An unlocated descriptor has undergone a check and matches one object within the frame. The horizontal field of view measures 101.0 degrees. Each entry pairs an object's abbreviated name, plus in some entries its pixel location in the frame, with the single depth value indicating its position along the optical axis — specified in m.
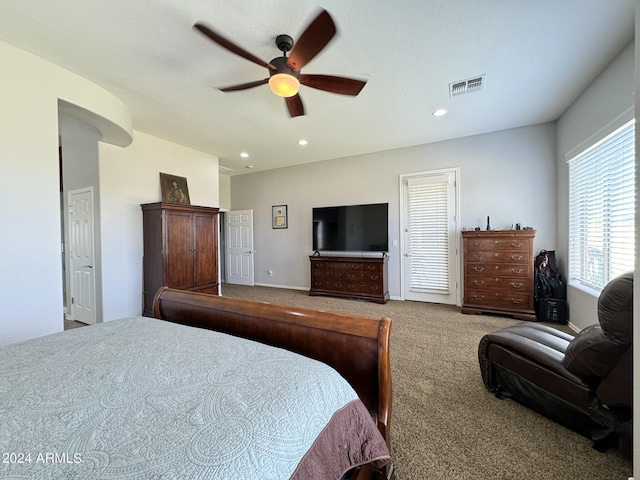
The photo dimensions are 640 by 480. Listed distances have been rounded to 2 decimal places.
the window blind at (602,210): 2.42
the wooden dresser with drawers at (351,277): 4.73
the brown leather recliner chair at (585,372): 1.35
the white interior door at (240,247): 6.52
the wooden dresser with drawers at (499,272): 3.65
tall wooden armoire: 3.73
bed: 0.63
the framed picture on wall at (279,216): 6.11
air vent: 2.72
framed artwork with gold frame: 4.27
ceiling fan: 1.69
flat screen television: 4.93
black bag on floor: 3.49
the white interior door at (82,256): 3.68
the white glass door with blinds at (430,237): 4.47
